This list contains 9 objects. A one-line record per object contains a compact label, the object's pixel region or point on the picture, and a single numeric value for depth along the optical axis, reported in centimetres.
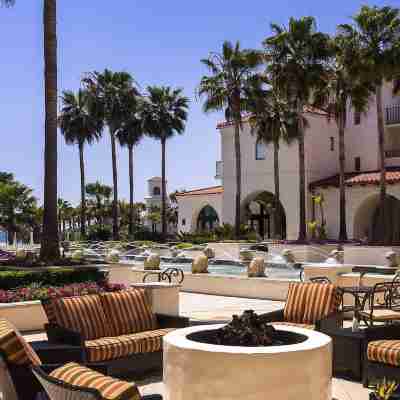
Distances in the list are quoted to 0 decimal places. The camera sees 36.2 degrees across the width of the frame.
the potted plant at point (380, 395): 406
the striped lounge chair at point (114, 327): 727
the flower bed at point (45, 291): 1174
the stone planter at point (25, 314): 1112
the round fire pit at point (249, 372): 493
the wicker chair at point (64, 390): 373
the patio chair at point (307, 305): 843
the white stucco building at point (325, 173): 3762
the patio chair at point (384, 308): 860
